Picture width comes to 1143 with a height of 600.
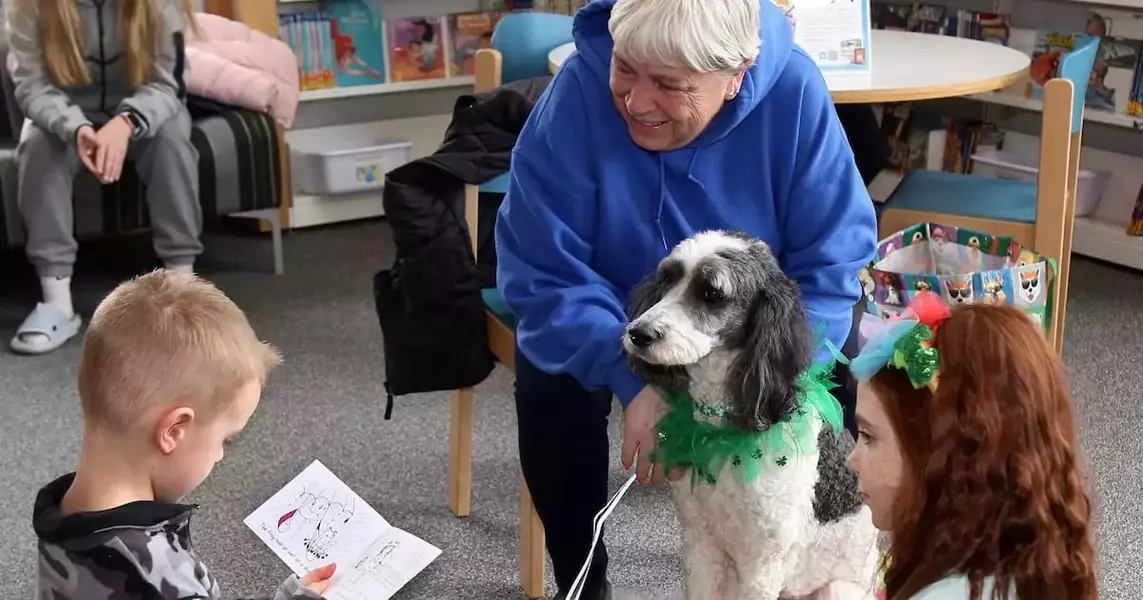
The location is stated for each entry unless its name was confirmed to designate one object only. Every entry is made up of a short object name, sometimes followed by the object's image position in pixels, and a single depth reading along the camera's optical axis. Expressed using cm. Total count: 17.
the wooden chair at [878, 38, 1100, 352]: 223
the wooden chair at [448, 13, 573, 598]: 190
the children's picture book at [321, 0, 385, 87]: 383
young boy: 114
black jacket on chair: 186
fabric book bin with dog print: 218
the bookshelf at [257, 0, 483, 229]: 387
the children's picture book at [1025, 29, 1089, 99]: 342
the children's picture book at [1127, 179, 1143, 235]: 337
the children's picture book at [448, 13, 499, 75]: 400
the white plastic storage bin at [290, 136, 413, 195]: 378
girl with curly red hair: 100
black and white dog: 131
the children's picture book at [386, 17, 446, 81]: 393
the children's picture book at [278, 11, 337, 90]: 374
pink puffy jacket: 336
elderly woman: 151
